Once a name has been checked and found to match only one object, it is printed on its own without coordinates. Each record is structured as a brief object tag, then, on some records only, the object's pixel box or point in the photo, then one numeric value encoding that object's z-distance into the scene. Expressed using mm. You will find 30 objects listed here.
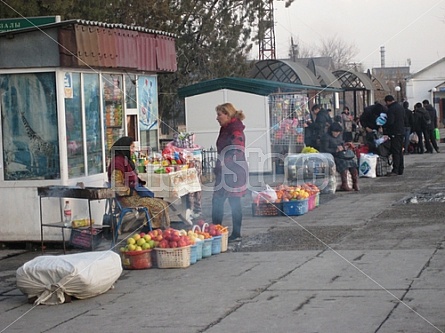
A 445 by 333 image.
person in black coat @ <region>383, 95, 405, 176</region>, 22812
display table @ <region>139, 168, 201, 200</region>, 14258
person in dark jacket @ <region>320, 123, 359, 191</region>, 19766
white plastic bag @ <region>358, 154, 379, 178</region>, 23094
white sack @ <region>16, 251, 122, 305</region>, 9320
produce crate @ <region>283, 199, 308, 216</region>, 15820
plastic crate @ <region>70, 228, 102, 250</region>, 12836
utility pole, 37153
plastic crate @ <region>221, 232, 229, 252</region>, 12289
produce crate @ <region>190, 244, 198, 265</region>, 11375
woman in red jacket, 13164
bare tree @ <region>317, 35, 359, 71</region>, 90650
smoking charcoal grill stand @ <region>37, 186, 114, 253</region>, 12195
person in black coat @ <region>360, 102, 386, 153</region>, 24531
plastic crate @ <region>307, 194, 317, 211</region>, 16453
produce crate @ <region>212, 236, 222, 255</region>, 12086
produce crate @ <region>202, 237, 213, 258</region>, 11836
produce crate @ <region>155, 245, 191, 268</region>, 11086
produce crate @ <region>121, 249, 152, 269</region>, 11164
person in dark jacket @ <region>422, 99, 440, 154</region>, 32547
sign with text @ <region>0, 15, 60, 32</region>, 14086
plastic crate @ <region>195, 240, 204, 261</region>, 11570
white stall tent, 24125
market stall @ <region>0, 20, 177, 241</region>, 13078
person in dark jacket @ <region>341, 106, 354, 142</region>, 35500
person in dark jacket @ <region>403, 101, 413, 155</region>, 30009
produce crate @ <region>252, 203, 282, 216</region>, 15859
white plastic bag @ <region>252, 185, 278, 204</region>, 15805
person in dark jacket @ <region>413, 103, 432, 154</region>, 31094
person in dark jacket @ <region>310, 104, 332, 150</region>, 22847
